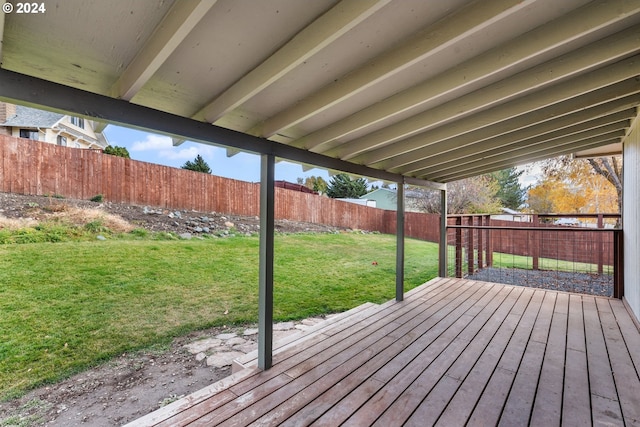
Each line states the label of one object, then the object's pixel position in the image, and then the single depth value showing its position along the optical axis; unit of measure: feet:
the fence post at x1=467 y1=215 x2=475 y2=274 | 20.01
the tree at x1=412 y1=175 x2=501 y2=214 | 41.91
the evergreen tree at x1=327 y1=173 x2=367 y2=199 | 69.41
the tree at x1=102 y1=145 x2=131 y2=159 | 35.58
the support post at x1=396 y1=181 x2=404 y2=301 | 13.05
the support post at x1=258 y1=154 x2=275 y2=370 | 7.39
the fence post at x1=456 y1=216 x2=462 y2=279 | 18.33
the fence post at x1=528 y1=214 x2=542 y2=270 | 21.98
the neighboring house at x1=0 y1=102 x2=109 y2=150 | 36.76
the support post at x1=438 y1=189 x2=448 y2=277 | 17.48
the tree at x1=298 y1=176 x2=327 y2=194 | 73.05
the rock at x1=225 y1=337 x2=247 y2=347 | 11.51
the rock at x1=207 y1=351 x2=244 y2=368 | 9.95
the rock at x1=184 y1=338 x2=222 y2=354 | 11.00
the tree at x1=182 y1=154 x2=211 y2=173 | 49.87
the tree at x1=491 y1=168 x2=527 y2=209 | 60.08
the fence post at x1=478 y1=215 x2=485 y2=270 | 21.04
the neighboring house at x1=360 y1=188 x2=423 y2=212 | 49.93
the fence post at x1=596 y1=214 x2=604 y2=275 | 19.07
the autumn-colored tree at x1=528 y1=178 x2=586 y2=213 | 34.06
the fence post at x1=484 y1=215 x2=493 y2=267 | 21.85
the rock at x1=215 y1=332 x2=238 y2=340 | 11.98
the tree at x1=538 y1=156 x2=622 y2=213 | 31.86
